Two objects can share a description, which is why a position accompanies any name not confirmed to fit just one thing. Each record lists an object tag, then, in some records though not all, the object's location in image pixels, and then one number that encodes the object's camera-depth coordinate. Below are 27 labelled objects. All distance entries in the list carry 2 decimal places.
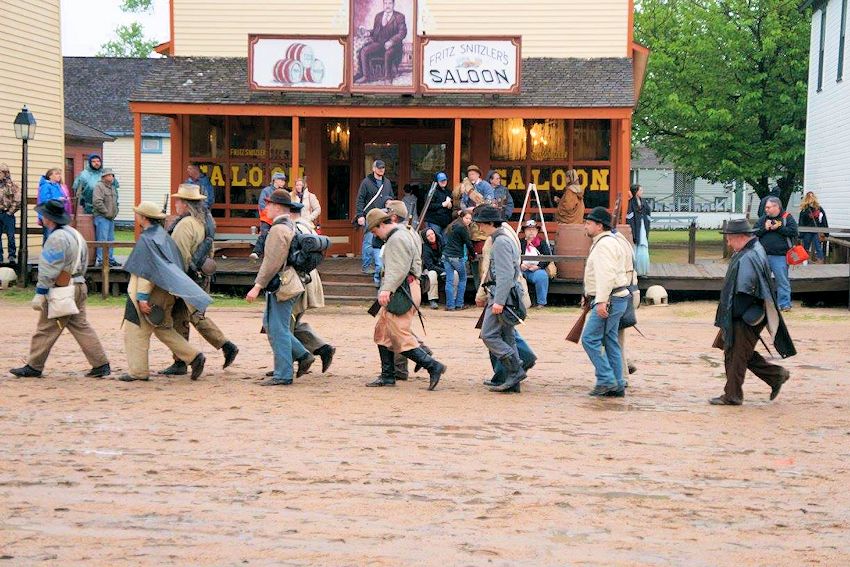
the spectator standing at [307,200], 19.23
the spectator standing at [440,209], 19.70
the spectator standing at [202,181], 20.48
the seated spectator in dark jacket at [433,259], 19.34
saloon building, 21.05
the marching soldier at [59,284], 11.47
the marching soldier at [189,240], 11.84
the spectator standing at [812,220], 24.14
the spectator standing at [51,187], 19.80
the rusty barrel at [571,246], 20.08
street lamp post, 21.06
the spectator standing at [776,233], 17.02
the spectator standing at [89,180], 21.27
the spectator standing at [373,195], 19.75
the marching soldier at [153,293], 11.30
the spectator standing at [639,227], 20.81
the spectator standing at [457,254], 18.69
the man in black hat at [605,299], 10.95
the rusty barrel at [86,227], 20.73
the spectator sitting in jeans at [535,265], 19.70
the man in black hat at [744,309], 10.56
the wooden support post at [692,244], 23.11
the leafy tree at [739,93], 34.50
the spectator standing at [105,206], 20.48
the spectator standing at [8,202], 20.89
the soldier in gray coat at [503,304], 11.24
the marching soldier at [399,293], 11.29
